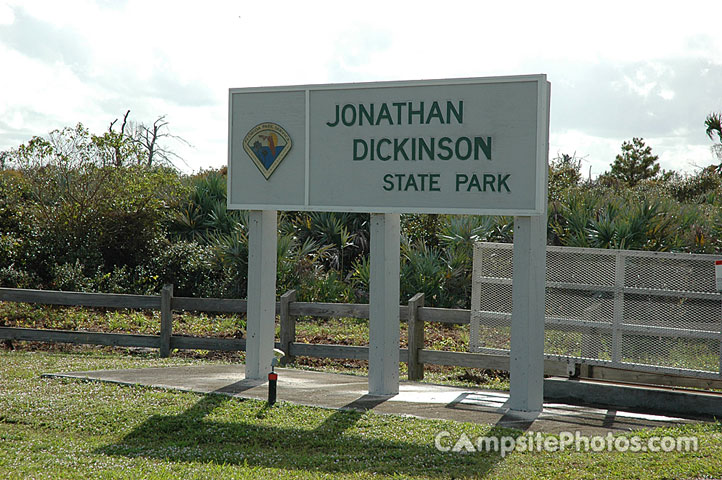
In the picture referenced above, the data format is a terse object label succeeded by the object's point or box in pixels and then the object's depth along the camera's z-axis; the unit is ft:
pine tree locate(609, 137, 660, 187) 157.58
